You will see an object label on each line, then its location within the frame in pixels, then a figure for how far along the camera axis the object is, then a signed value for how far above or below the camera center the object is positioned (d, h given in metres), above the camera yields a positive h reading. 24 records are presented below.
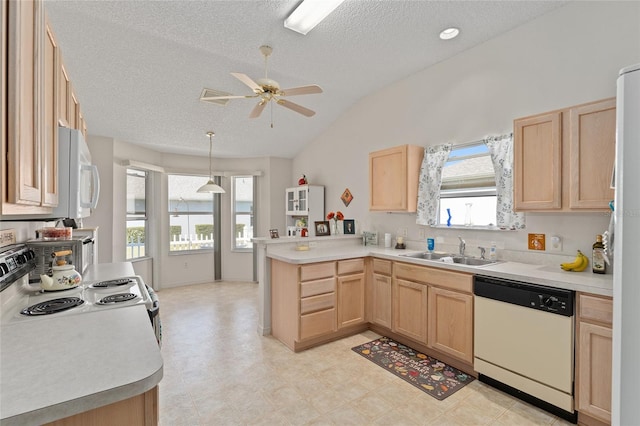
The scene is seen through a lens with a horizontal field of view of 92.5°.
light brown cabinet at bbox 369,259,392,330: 3.41 -0.93
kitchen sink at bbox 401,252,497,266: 3.12 -0.49
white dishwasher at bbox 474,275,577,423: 2.08 -0.95
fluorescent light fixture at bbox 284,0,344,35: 2.56 +1.75
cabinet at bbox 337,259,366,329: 3.43 -0.92
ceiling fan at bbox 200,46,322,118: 2.71 +1.12
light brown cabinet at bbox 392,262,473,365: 2.68 -0.91
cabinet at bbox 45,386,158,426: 0.80 -0.55
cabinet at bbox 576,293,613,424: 1.90 -0.91
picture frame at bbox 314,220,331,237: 4.33 -0.22
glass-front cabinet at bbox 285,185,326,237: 5.34 +0.14
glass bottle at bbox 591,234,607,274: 2.32 -0.35
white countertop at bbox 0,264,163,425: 0.73 -0.46
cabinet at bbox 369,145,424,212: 3.69 +0.44
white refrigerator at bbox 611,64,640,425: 1.51 -0.22
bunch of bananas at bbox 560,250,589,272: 2.42 -0.41
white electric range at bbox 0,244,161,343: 1.40 -0.46
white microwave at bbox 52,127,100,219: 1.43 +0.18
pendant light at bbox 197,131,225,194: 4.71 +0.37
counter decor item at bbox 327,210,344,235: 4.39 -0.11
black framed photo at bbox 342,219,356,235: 4.55 -0.22
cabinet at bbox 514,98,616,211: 2.18 +0.43
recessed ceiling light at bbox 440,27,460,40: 3.02 +1.80
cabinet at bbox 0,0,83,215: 0.87 +0.31
